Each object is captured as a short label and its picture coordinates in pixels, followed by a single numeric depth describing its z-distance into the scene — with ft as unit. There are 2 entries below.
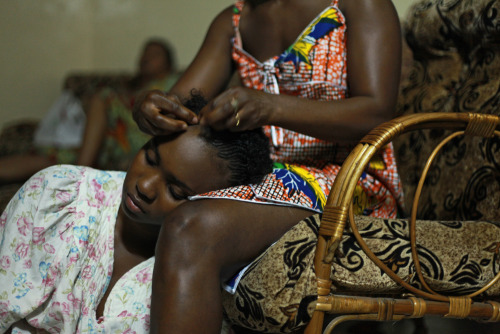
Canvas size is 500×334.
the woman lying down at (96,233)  3.28
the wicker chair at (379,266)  2.83
